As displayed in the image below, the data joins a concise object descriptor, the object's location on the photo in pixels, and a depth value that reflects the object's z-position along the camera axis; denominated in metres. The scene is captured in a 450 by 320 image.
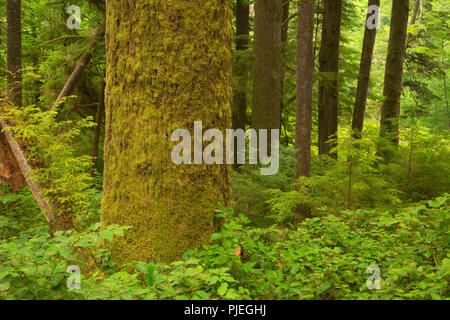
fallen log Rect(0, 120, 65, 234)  4.48
